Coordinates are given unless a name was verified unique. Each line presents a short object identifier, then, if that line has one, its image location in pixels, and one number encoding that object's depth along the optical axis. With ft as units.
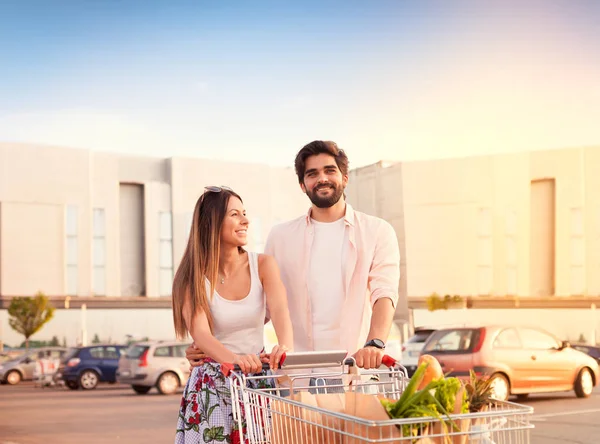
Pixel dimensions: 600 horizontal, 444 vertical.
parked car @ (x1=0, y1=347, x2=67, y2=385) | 106.22
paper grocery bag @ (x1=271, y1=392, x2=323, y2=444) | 9.95
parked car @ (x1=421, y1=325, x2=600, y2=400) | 55.93
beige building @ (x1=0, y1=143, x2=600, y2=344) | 163.12
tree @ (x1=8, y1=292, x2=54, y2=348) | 149.28
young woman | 12.88
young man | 14.30
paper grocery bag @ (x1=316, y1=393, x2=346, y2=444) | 9.61
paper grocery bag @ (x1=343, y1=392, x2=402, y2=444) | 8.97
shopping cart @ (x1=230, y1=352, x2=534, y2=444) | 8.94
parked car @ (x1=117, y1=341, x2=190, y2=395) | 80.12
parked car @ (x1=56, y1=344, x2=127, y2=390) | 92.63
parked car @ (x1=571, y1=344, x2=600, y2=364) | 99.40
